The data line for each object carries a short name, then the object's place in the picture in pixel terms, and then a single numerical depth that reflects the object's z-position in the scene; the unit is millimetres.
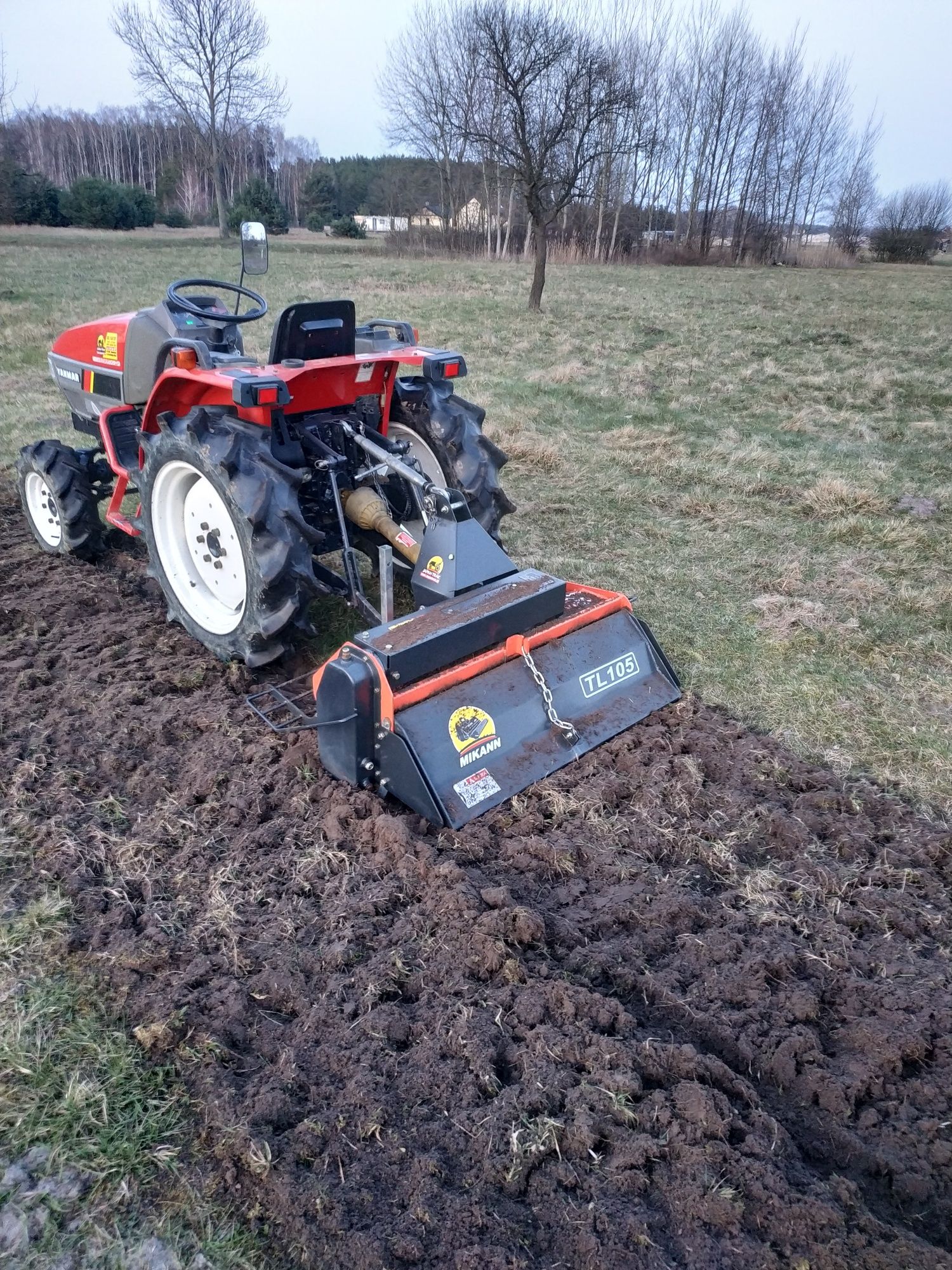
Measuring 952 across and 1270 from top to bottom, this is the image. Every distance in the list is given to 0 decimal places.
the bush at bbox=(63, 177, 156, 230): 32812
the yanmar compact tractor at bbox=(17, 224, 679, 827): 3006
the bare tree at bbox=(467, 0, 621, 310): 15062
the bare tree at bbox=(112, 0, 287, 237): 38156
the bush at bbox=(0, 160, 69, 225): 30500
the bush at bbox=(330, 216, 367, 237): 40094
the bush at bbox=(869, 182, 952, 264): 36781
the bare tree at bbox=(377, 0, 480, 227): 33312
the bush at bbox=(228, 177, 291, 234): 34188
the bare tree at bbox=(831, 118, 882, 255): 39312
